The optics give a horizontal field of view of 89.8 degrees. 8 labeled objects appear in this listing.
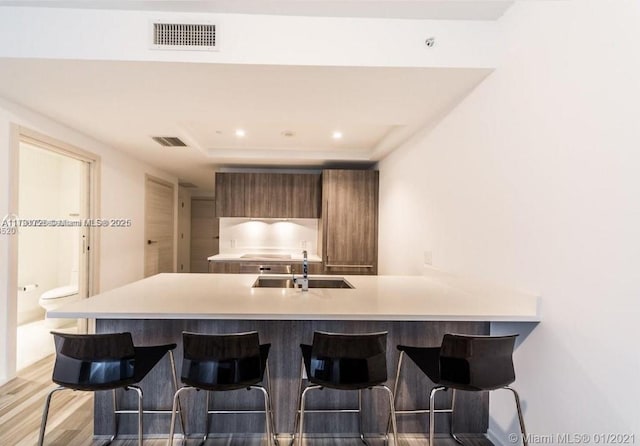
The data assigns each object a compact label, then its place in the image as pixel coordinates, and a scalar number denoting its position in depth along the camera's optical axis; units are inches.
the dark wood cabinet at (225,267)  180.1
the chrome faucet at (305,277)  87.3
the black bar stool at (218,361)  58.4
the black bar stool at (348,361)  58.7
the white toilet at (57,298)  146.9
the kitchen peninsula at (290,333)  73.7
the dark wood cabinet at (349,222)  174.7
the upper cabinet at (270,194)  191.9
